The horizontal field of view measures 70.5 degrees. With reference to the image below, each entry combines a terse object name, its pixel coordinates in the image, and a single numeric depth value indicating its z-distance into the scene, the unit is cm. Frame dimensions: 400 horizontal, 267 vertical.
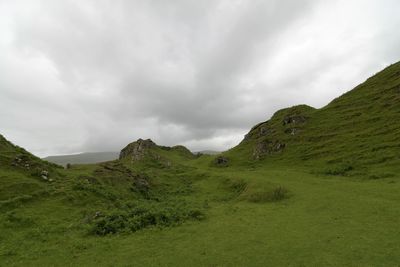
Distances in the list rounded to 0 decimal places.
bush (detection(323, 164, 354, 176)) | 5302
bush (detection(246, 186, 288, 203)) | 4062
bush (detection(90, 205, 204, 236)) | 2981
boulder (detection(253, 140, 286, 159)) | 7962
